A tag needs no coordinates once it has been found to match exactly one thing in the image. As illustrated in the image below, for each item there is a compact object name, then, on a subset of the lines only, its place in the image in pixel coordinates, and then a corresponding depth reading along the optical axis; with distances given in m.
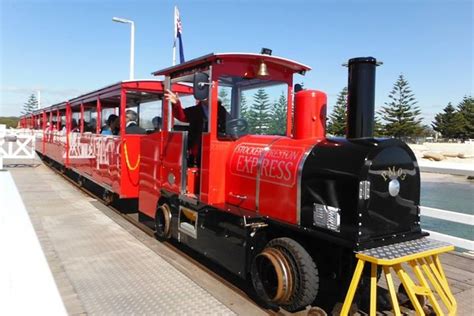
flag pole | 12.29
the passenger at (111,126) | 8.68
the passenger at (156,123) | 7.71
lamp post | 16.33
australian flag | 11.98
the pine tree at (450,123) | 79.25
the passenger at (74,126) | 11.85
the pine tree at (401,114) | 67.25
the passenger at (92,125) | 9.99
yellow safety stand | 2.86
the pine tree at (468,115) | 78.00
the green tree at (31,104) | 88.69
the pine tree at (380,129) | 66.50
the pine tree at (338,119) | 56.91
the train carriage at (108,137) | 7.53
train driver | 5.14
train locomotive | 3.18
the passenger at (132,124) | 7.79
